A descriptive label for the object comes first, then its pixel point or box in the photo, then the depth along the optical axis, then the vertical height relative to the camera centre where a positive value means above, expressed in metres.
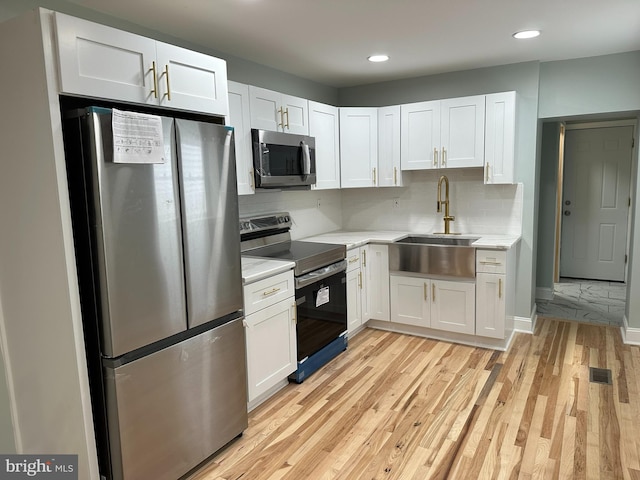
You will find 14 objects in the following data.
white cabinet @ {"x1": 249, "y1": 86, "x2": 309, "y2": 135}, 3.10 +0.59
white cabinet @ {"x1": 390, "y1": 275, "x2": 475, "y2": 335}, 3.73 -1.01
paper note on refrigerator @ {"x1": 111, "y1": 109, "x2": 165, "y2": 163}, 1.74 +0.23
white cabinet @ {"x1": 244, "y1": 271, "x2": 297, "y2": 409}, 2.62 -0.88
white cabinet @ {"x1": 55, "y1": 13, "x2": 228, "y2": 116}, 1.67 +0.54
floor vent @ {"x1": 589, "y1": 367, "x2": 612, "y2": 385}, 3.08 -1.37
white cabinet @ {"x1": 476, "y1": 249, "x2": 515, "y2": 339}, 3.55 -0.86
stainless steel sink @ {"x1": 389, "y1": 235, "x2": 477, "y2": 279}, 3.63 -0.61
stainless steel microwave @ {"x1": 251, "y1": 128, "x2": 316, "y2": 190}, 3.06 +0.23
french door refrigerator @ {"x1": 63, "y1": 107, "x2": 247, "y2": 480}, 1.76 -0.37
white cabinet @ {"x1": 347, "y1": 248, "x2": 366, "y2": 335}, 3.76 -0.87
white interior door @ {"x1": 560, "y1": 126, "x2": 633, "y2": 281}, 5.59 -0.27
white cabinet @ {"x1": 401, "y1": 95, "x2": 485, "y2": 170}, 3.84 +0.46
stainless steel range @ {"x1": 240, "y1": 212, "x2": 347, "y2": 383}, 3.10 -0.69
